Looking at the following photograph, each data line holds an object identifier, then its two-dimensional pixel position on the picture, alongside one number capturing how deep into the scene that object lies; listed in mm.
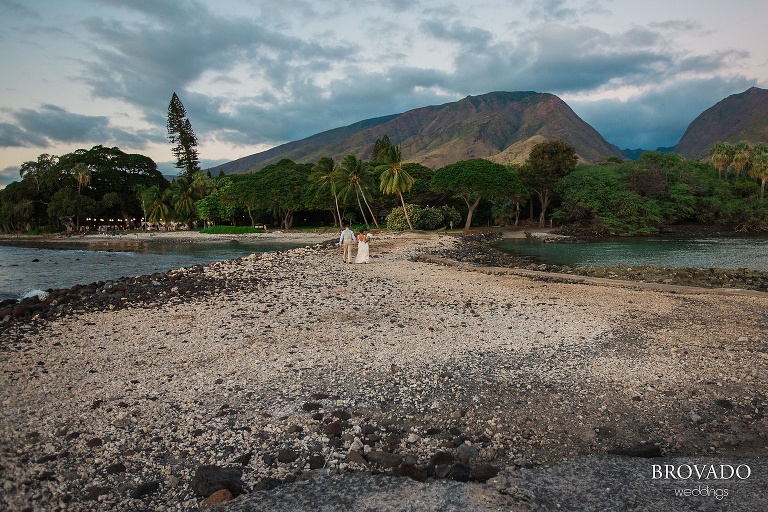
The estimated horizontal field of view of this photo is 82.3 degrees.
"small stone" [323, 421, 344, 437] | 4449
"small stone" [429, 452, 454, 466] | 3963
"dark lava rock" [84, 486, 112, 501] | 3467
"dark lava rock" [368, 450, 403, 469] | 3905
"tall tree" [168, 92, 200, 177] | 78000
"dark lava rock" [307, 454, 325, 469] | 3891
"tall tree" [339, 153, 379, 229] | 49062
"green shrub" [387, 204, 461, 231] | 52375
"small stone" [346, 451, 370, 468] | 3946
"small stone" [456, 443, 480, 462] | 4026
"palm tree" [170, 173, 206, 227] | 72000
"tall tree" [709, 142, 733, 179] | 67875
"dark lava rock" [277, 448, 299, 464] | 3975
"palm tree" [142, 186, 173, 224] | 72812
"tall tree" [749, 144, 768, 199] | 58094
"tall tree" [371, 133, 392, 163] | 69969
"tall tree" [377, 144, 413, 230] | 47188
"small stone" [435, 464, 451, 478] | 3730
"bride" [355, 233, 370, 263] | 19922
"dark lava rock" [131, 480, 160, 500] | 3502
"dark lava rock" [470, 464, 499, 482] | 3656
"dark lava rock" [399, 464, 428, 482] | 3678
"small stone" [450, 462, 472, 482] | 3668
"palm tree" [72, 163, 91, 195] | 73438
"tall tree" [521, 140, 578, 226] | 60094
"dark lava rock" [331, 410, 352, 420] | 4773
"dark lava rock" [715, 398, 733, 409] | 5031
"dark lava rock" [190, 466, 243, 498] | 3506
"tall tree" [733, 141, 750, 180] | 65812
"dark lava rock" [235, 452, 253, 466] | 3950
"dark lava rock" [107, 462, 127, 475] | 3792
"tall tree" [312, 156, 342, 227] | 54512
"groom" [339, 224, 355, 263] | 20469
